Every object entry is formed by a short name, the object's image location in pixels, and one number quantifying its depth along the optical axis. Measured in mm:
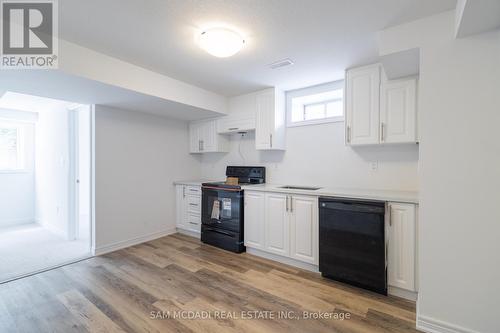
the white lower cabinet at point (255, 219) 3203
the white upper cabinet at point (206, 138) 4316
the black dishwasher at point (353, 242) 2238
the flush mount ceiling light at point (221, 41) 1950
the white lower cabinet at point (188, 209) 4066
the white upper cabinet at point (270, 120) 3492
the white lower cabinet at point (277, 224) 2975
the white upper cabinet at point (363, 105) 2617
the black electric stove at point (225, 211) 3404
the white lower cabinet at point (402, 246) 2137
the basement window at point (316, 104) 3236
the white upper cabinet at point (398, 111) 2400
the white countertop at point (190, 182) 4096
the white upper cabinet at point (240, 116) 3779
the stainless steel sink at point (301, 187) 3230
